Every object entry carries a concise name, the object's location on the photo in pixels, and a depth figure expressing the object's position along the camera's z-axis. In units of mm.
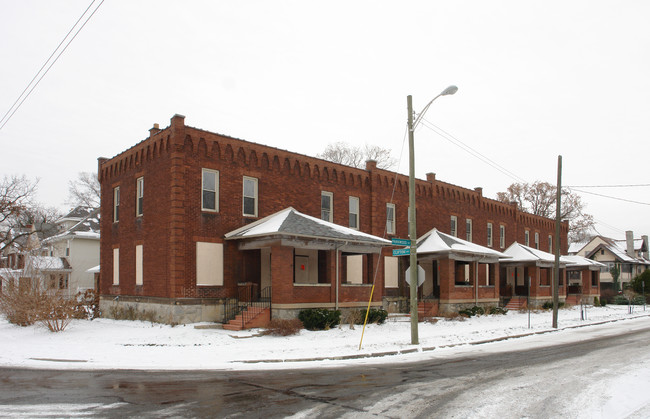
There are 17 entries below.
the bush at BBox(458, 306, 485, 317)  29266
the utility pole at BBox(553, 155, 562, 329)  25689
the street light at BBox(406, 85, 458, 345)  17500
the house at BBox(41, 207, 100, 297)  45531
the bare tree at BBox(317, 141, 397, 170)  62531
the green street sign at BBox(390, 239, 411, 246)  17834
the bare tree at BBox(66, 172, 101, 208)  62906
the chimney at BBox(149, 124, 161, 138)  23922
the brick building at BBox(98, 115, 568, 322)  21562
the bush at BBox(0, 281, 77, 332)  20406
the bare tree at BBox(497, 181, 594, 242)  67000
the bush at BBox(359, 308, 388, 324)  23609
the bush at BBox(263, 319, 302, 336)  19219
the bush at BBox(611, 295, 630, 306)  50938
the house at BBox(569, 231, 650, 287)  72069
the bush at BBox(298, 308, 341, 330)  20656
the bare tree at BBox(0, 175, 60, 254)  35625
